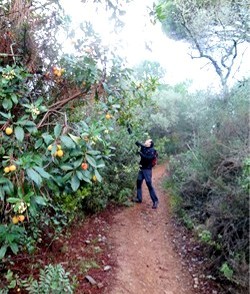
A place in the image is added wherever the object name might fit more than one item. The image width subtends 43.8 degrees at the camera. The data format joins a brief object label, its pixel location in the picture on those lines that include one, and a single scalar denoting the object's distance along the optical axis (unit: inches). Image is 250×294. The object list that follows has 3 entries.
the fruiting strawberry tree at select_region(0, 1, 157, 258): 100.6
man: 276.1
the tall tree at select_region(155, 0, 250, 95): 379.2
